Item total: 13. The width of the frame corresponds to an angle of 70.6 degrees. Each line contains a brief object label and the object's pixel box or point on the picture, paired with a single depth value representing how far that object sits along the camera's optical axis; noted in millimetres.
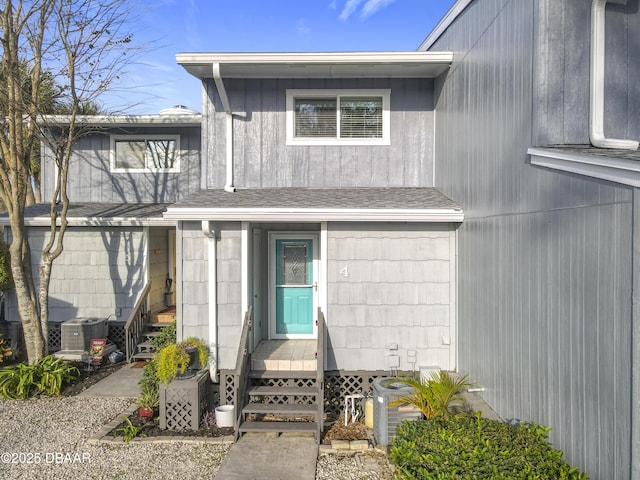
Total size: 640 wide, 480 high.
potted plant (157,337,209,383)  6078
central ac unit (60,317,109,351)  8656
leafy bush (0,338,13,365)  8242
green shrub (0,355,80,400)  6938
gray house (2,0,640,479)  3600
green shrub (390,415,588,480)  3602
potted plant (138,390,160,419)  6230
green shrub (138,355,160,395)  6426
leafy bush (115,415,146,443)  5707
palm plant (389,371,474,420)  5254
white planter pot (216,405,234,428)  6129
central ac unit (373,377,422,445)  5430
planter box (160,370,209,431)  6047
